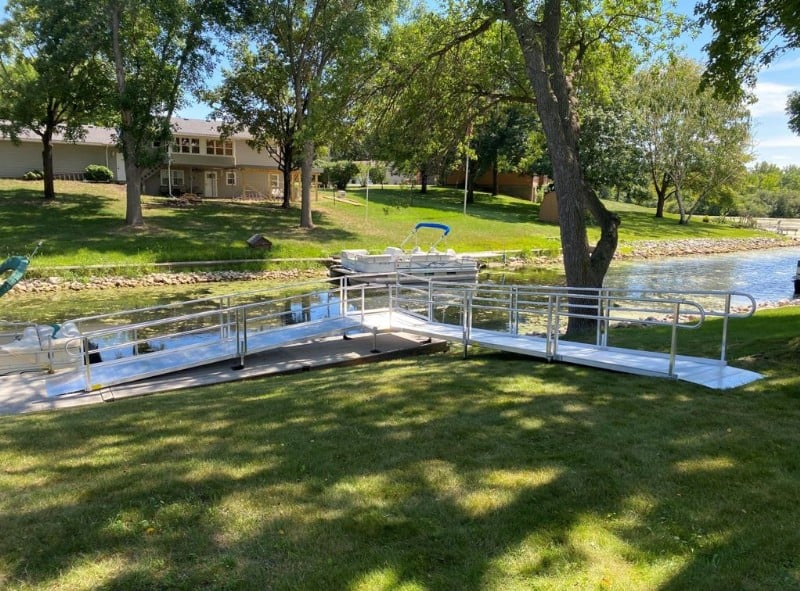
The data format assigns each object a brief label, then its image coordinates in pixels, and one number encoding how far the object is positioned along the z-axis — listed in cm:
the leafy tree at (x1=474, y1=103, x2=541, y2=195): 4638
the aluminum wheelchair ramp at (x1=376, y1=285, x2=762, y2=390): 721
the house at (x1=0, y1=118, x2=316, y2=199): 4222
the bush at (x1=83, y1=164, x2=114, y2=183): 4222
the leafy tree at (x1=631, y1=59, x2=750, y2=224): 4826
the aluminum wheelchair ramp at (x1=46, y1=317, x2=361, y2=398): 938
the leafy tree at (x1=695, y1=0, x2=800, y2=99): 1027
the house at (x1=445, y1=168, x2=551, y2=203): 6134
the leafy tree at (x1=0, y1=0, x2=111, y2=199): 2602
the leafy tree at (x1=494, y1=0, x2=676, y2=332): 1175
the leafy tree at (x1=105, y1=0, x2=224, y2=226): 2692
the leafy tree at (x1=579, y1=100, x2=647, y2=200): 4394
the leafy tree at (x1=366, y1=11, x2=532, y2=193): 1480
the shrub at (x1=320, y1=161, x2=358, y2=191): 5417
